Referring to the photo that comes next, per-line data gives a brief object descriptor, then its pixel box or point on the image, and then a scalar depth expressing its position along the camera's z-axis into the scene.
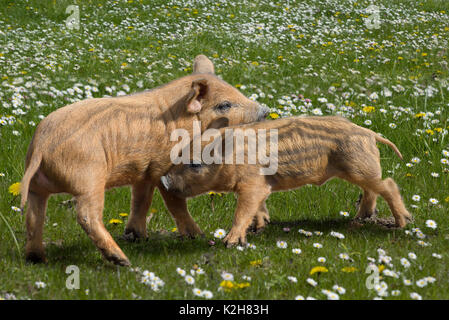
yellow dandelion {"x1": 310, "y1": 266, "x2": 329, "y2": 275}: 7.00
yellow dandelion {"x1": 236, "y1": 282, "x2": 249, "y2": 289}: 6.68
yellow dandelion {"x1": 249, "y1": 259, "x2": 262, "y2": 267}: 7.54
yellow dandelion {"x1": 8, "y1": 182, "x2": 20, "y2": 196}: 9.33
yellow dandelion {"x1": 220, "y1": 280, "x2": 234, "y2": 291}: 6.68
